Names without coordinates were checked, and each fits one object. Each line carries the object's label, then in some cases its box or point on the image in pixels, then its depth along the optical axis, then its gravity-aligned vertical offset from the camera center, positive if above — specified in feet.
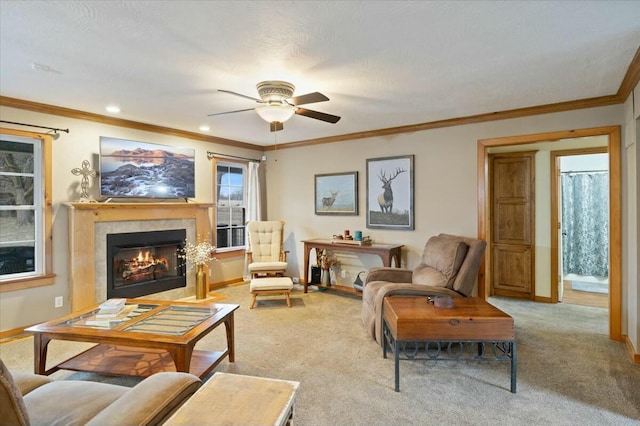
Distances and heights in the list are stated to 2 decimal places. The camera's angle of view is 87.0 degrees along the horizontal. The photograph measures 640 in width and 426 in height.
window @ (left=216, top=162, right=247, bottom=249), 18.74 +0.51
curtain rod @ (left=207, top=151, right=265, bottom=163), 17.69 +3.15
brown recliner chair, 10.27 -2.24
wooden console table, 14.82 -1.76
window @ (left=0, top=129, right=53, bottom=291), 11.62 +0.21
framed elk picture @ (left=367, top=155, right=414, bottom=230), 15.63 +0.90
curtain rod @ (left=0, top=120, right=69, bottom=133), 11.39 +3.14
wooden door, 16.46 -0.71
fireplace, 13.85 -2.18
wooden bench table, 3.33 -2.03
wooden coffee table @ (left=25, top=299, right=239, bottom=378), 7.56 -2.84
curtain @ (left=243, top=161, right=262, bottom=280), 19.49 +1.08
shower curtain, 18.74 -0.78
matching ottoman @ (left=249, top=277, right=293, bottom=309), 14.55 -3.23
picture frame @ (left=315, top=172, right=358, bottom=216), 17.53 +0.96
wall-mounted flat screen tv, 13.73 +1.95
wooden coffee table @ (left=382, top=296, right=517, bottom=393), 8.00 -2.82
